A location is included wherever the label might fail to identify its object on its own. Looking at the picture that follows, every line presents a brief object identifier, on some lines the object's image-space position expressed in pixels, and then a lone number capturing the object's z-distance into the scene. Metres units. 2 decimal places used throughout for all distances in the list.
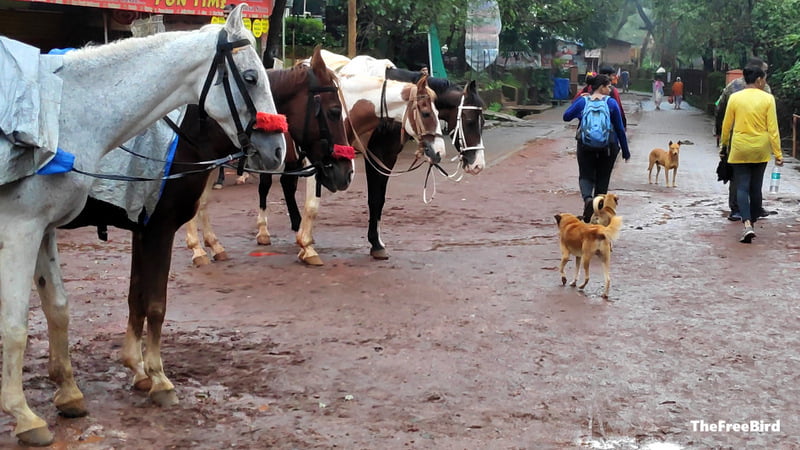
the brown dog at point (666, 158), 16.41
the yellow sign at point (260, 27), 18.23
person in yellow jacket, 10.98
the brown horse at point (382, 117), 9.35
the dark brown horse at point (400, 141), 9.70
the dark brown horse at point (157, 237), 5.41
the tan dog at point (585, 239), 8.33
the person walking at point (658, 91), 48.94
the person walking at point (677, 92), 50.12
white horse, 4.50
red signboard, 16.14
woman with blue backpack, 10.61
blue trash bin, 51.41
